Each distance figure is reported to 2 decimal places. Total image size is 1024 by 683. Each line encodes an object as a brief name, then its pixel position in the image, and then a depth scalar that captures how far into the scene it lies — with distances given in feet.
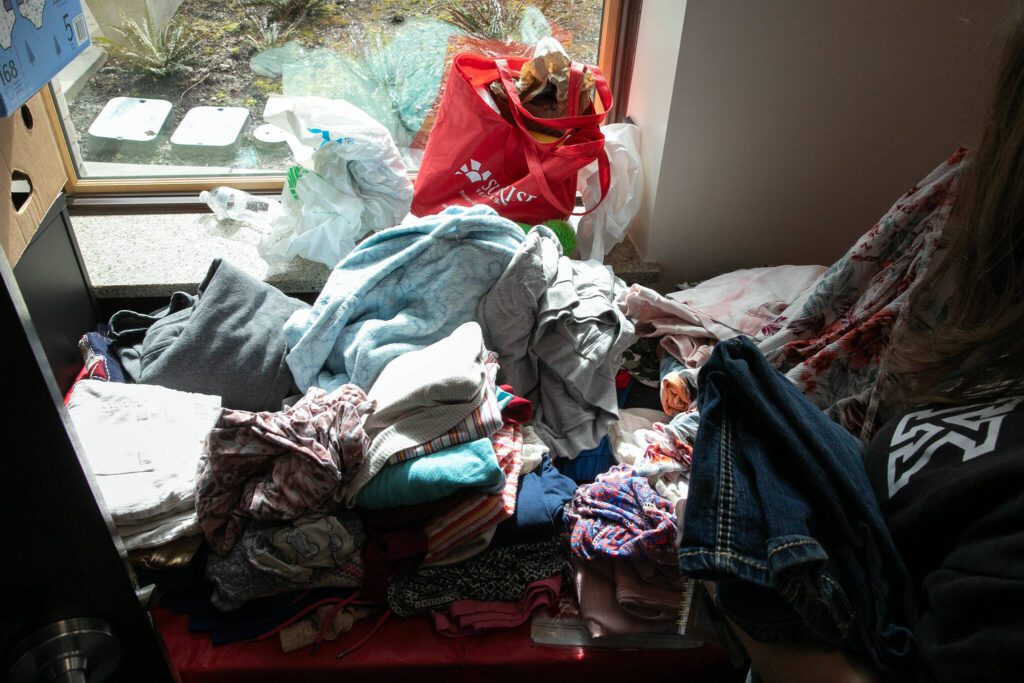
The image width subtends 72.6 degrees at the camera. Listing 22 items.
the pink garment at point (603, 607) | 3.27
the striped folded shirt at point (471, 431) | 3.27
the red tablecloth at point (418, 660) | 3.21
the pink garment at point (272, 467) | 3.11
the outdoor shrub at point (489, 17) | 5.19
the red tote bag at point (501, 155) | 4.53
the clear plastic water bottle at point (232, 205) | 5.32
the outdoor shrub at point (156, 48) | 5.00
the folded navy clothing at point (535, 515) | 3.38
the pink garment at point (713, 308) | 4.17
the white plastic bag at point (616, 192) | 4.99
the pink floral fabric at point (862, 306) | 3.24
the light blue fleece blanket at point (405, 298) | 3.87
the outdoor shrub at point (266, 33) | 5.10
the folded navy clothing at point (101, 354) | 4.08
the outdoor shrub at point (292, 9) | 5.06
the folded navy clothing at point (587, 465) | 3.88
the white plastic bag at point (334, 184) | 4.58
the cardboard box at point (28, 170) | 3.60
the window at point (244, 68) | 5.07
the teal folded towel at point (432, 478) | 3.19
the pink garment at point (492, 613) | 3.31
